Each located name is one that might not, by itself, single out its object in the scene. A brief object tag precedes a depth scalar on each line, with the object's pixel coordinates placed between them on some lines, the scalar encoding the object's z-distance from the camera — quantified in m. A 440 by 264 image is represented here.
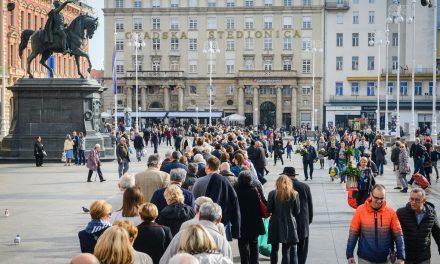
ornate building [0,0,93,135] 68.44
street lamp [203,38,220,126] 98.90
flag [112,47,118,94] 55.53
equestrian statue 38.53
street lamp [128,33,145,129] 96.81
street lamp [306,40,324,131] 96.54
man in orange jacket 9.43
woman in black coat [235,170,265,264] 12.33
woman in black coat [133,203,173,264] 8.78
